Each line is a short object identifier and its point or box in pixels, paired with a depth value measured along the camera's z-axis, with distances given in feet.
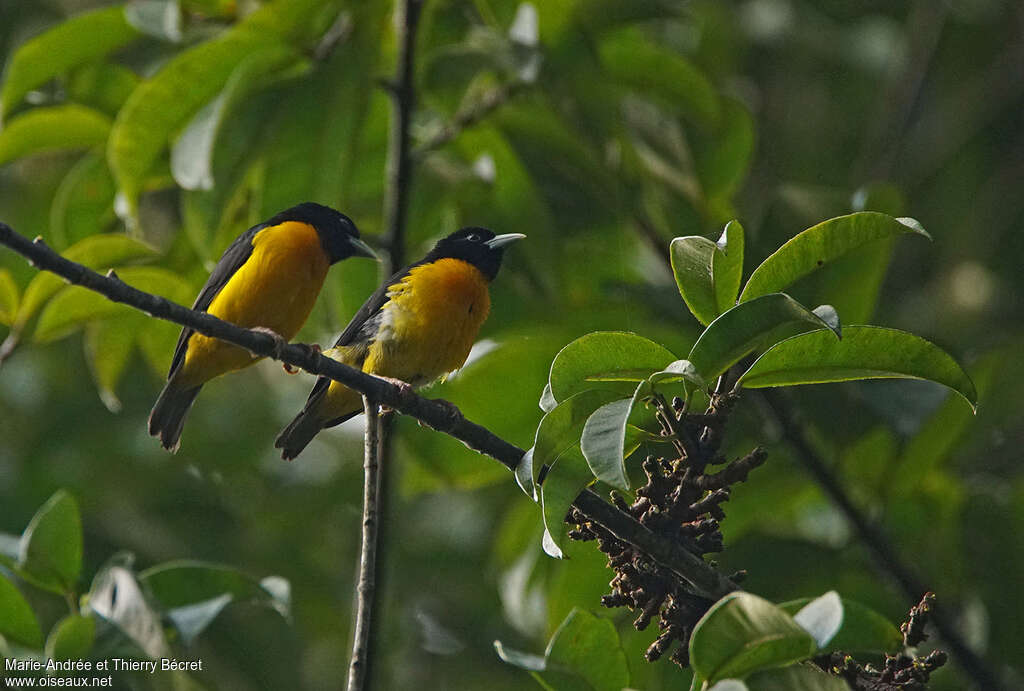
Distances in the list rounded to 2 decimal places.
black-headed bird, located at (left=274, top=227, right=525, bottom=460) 25.22
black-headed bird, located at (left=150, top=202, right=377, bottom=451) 25.02
